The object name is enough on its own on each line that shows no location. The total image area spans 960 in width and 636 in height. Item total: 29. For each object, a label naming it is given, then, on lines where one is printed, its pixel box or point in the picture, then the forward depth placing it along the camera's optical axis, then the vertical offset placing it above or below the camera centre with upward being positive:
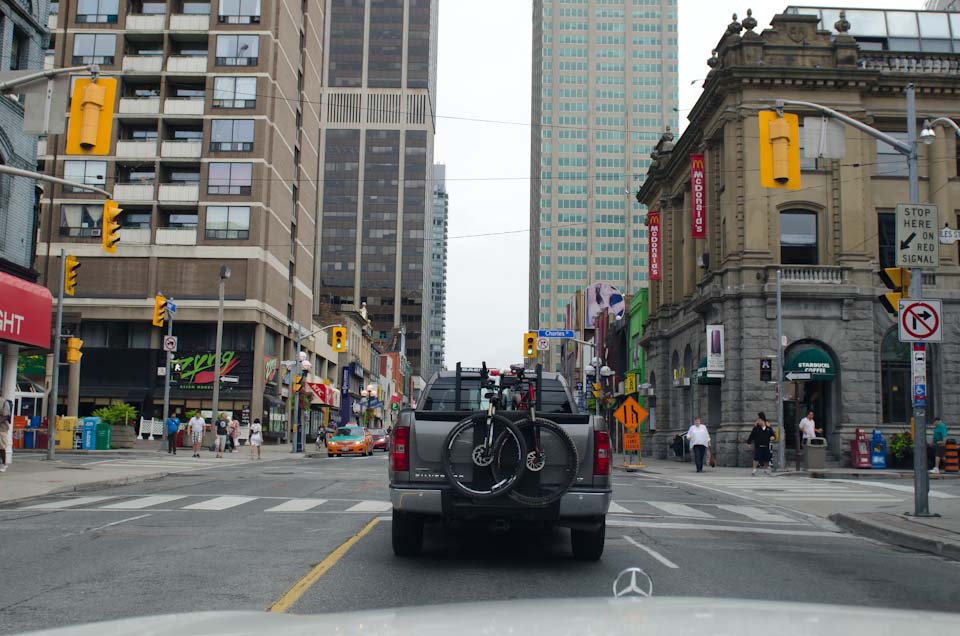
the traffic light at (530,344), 41.66 +2.90
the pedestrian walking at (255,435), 37.75 -1.32
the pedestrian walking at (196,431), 37.00 -1.17
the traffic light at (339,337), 41.47 +3.03
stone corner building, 35.59 +6.97
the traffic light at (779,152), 15.25 +4.32
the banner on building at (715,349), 36.72 +2.45
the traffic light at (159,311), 36.69 +3.65
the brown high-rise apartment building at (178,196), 55.81 +12.60
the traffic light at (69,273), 27.19 +3.80
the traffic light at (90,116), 13.98 +4.37
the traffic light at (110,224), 19.97 +3.85
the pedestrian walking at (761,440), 29.28 -0.91
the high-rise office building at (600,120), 162.50 +50.77
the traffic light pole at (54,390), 27.70 +0.30
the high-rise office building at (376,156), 155.12 +41.82
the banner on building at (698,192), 39.91 +9.48
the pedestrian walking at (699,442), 30.95 -1.06
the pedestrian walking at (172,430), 38.88 -1.22
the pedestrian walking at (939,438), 29.08 -0.75
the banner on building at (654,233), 49.59 +9.55
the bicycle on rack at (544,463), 8.60 -0.51
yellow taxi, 43.16 -1.76
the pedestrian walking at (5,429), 23.47 -0.77
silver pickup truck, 8.70 -0.81
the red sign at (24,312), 25.88 +2.57
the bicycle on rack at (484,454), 8.58 -0.45
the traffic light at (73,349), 30.53 +1.70
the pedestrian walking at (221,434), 39.25 -1.39
